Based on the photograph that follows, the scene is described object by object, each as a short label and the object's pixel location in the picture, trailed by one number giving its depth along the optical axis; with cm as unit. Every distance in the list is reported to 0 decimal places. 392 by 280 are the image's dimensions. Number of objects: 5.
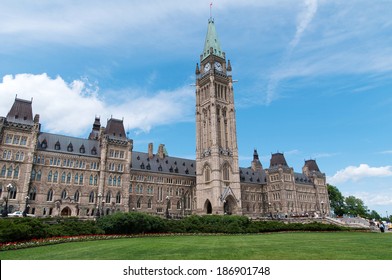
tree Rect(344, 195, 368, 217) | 11244
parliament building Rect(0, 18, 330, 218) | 5312
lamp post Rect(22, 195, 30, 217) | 4951
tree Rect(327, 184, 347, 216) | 11512
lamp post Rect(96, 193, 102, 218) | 5632
